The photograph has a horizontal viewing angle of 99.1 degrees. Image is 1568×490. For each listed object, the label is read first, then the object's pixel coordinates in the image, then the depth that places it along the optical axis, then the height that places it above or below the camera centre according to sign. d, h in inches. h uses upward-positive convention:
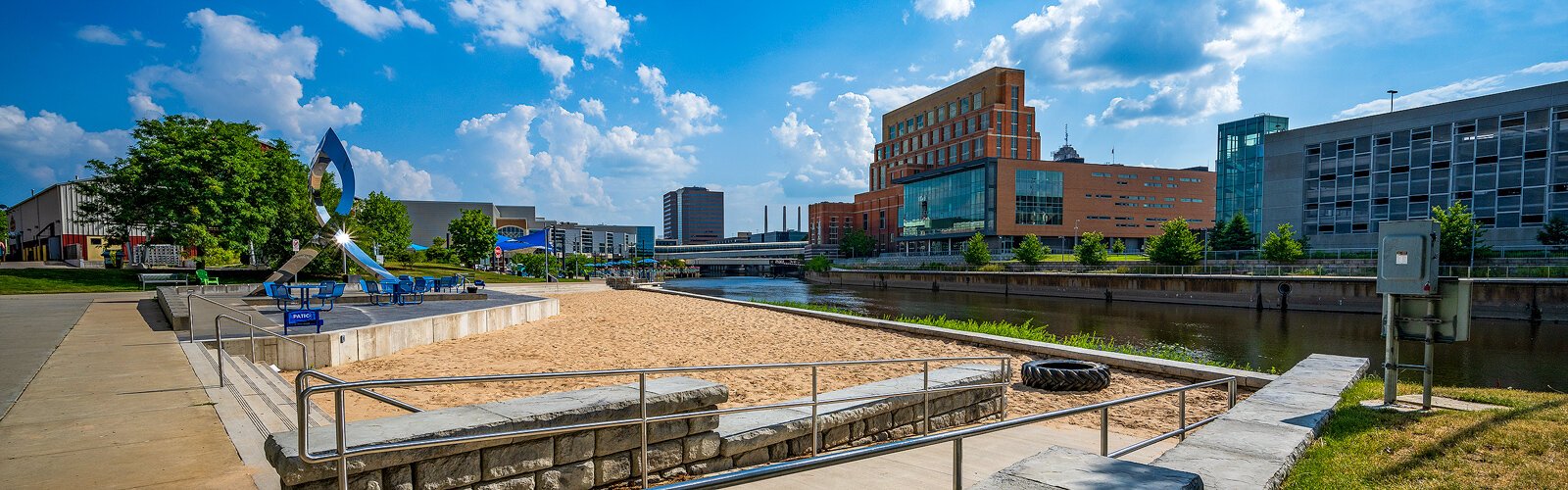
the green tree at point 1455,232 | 1626.5 +5.9
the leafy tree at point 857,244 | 5157.5 -97.3
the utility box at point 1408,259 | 243.6 -9.0
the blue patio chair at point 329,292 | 618.9 -61.5
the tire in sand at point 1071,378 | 419.5 -92.0
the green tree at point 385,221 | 2054.6 +22.9
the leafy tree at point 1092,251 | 2499.5 -69.2
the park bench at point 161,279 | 1049.7 -83.0
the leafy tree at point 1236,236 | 2475.4 -10.2
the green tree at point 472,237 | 2501.2 -29.4
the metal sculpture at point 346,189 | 922.1 +55.1
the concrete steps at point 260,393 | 233.6 -70.0
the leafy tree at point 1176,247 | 2134.6 -44.0
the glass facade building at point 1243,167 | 3287.4 +339.0
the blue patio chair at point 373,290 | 860.2 -80.6
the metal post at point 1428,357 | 247.8 -45.7
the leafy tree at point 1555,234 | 1822.1 +3.0
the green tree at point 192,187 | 1247.5 +78.1
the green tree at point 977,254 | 2881.4 -94.0
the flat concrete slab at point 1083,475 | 127.7 -48.3
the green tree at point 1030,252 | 2783.0 -82.0
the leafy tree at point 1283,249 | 1978.3 -44.8
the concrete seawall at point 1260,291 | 1305.4 -149.2
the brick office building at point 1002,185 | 3673.7 +278.8
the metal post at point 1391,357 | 256.5 -47.3
